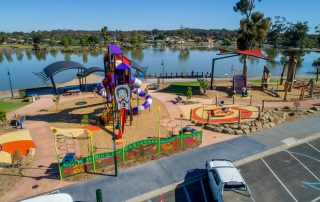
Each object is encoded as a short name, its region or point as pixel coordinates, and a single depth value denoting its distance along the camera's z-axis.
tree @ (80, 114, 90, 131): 22.86
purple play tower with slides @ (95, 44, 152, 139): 20.66
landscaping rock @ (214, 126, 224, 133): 22.51
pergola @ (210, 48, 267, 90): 33.43
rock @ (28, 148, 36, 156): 18.66
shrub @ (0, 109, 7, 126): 23.12
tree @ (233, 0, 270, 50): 47.34
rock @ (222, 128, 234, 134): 22.14
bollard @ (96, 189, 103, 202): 12.54
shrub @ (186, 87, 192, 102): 30.45
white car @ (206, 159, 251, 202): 12.76
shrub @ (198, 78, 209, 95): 34.41
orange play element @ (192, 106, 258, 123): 25.58
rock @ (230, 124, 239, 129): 22.86
